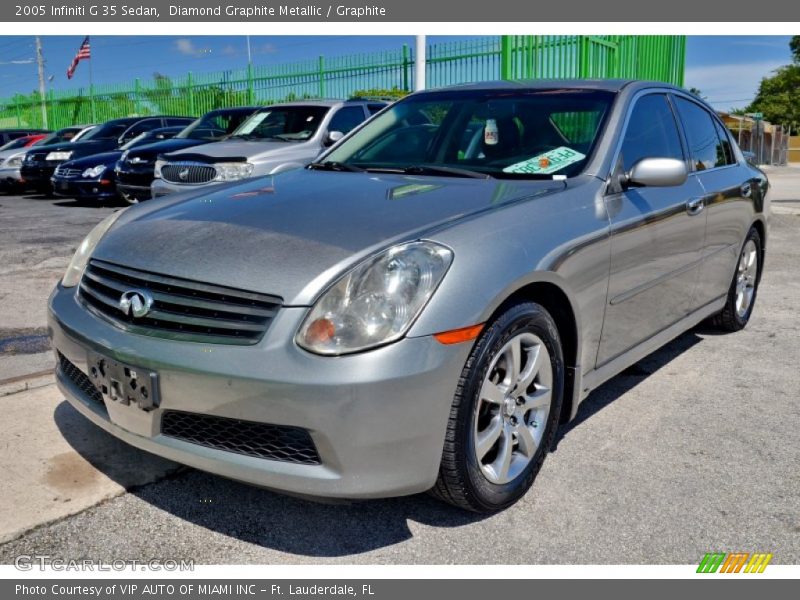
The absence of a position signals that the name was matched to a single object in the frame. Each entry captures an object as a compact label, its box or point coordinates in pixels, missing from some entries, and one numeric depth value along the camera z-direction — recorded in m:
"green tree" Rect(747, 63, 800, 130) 52.34
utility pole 30.85
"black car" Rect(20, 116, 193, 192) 14.15
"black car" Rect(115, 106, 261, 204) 10.75
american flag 30.81
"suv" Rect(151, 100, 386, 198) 8.73
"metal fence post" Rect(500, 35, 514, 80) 9.83
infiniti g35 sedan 2.31
